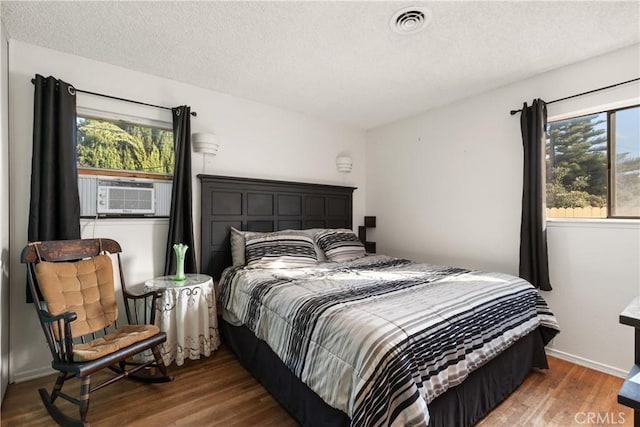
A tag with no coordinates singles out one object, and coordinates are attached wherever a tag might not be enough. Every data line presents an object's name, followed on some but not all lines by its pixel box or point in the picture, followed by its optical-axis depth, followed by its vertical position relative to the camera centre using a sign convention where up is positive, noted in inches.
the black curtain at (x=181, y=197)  106.2 +5.3
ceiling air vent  73.9 +50.0
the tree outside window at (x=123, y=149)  99.8 +22.6
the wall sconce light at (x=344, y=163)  157.8 +26.0
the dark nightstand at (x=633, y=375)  33.1 -20.8
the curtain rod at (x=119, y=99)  95.4 +39.0
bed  53.1 -26.2
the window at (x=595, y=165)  92.5 +15.6
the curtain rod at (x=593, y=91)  88.6 +38.7
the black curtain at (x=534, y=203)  101.4 +3.0
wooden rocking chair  67.0 -27.8
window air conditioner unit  100.8 +5.1
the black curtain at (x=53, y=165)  84.7 +13.6
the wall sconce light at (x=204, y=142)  114.3 +27.0
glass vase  99.0 -16.5
